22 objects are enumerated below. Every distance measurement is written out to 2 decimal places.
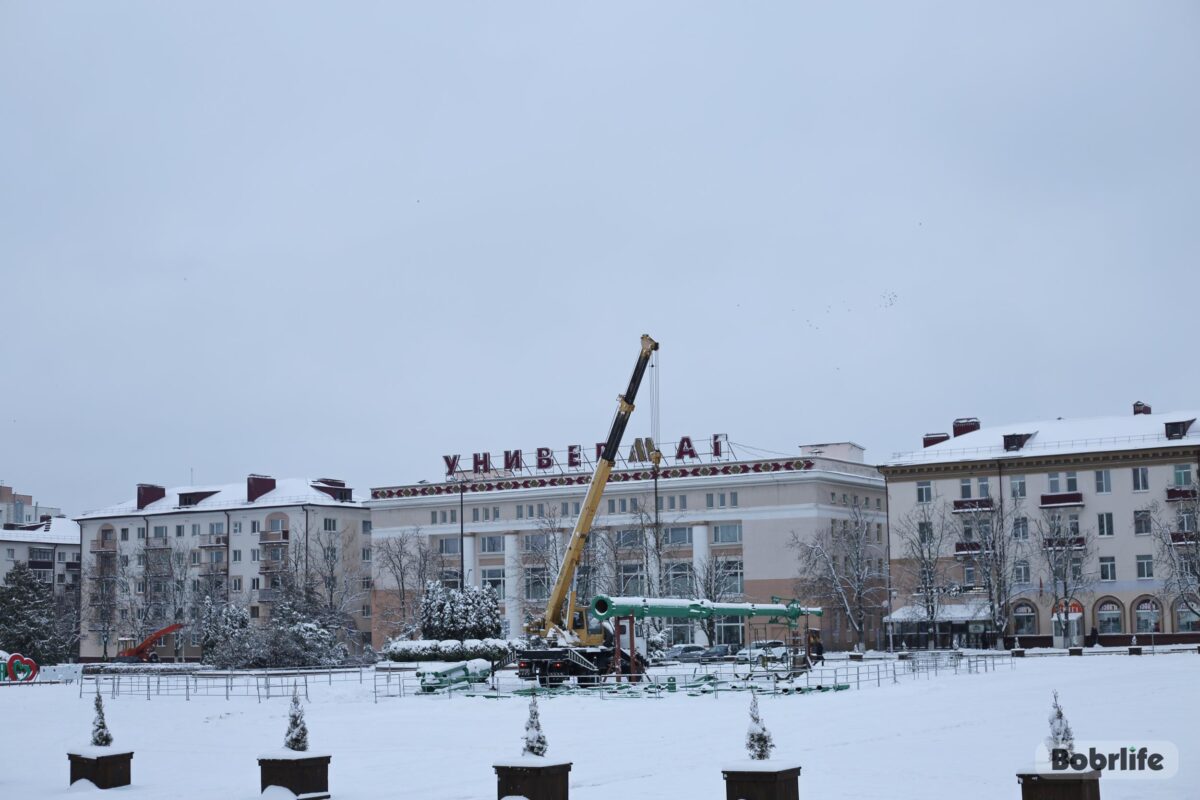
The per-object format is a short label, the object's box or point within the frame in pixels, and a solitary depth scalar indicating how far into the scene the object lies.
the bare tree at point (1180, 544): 83.38
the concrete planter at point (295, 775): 21.88
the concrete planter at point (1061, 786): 16.97
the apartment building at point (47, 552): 127.94
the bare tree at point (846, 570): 91.94
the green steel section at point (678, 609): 53.81
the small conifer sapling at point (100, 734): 25.12
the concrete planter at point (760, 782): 18.31
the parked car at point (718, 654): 77.32
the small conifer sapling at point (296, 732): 22.25
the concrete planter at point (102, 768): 24.45
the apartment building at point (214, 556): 114.44
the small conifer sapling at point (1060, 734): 17.27
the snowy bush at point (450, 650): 67.88
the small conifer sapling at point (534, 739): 20.19
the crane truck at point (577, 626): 53.88
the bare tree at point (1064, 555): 88.12
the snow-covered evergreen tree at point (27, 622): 81.00
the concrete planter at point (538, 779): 19.77
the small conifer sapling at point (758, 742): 18.86
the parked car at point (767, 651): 67.47
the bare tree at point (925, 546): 90.94
